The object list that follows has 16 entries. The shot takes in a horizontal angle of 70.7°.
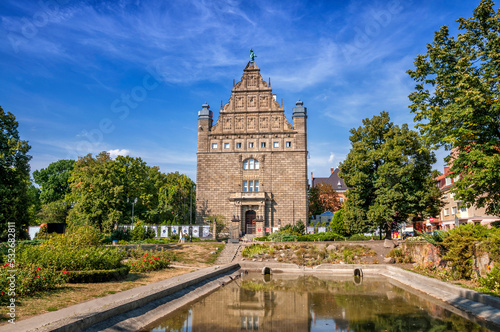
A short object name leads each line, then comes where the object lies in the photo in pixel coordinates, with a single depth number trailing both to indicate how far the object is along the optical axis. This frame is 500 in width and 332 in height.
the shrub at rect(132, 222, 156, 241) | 39.05
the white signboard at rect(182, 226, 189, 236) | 42.91
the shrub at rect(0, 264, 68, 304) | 10.28
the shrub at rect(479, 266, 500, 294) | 12.52
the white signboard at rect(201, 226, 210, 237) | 43.66
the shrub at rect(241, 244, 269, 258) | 30.53
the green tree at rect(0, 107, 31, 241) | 23.77
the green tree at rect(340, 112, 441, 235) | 30.98
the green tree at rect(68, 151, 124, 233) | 37.28
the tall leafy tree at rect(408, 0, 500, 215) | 16.38
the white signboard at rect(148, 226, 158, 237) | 42.62
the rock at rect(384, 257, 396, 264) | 26.56
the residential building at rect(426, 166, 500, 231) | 38.88
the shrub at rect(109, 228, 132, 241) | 38.22
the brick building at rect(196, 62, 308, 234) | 47.81
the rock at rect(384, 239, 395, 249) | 29.31
